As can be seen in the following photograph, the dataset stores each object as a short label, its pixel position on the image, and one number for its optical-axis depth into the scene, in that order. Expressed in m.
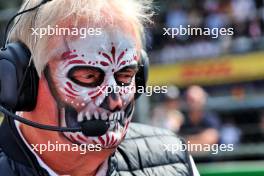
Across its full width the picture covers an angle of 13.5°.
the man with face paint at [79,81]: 2.11
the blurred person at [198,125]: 6.97
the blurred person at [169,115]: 7.80
